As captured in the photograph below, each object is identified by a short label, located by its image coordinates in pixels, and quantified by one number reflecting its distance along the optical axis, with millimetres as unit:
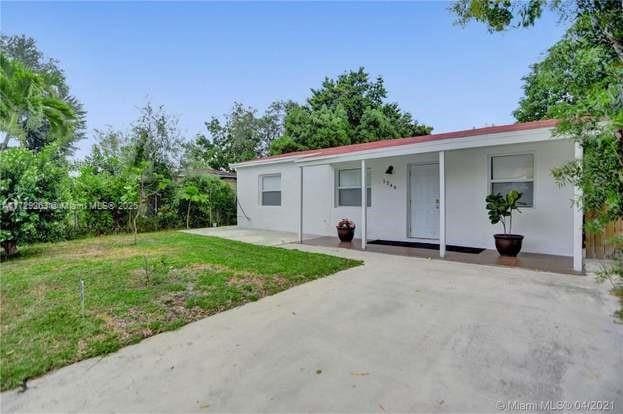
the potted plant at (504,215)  6332
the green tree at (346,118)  20266
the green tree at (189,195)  12365
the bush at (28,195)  5926
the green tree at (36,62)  21891
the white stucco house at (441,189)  6430
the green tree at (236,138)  25281
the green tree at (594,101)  1715
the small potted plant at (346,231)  8836
